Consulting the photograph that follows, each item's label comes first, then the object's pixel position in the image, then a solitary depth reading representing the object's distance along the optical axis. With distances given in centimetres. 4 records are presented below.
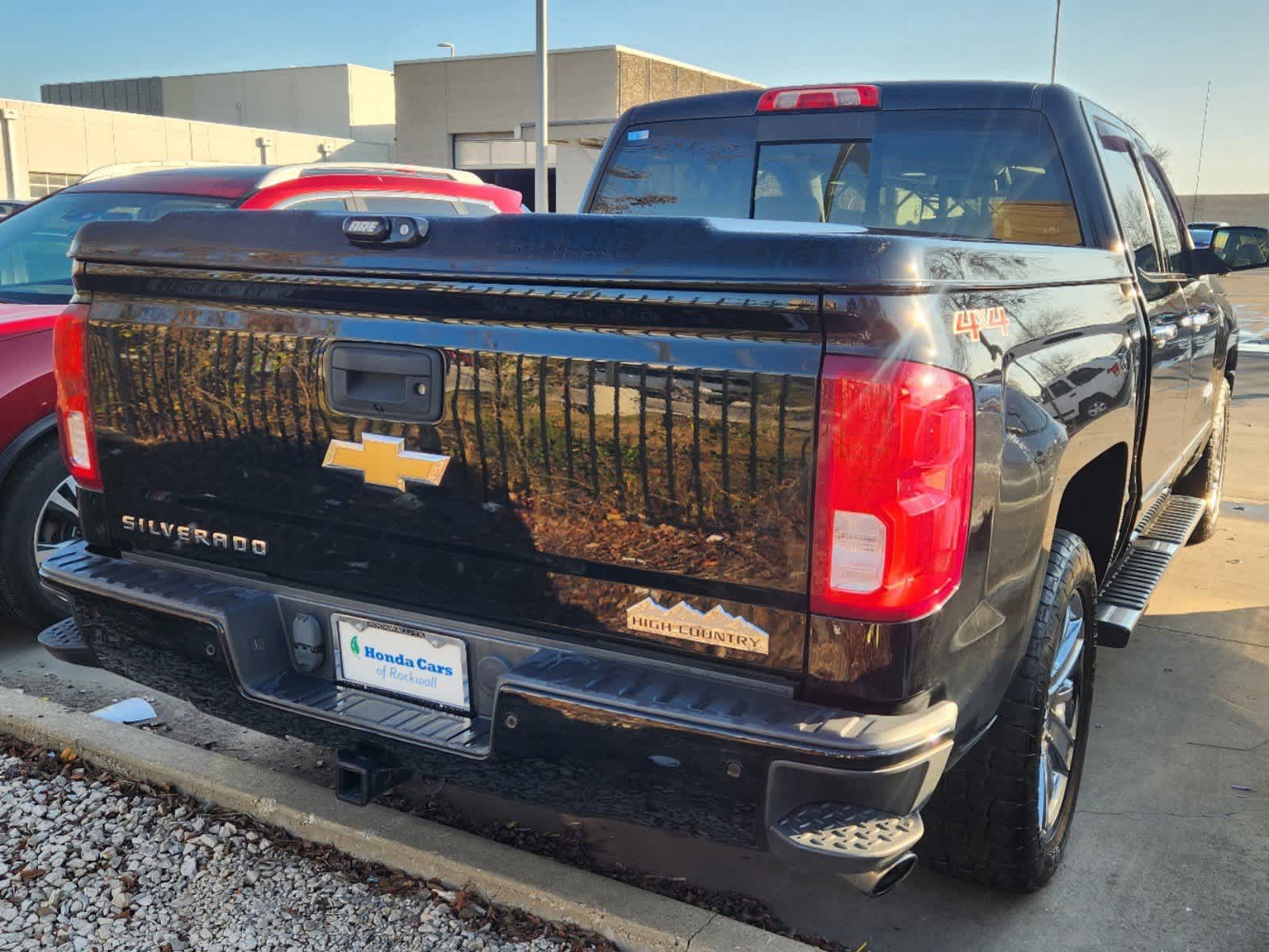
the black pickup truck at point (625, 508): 202
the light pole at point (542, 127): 1719
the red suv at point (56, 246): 423
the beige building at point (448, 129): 3428
